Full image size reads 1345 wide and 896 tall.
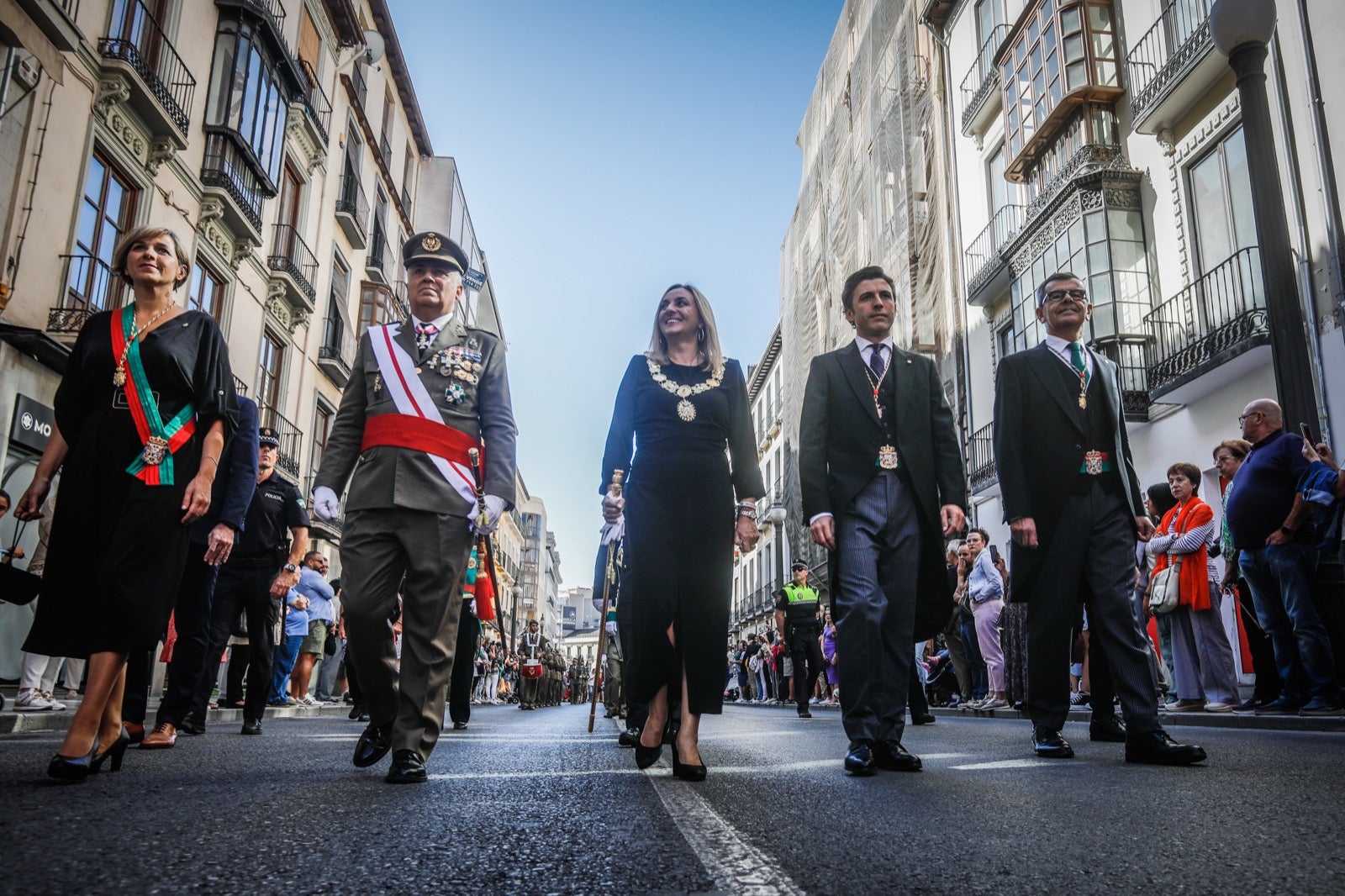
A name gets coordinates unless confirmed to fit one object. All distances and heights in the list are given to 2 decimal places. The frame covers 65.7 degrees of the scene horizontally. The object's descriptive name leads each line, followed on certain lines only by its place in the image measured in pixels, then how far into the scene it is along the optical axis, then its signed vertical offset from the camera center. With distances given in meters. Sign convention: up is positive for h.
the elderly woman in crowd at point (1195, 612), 8.02 +0.69
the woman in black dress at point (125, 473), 3.12 +0.67
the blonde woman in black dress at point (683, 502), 3.94 +0.75
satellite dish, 25.70 +15.88
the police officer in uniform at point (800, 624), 11.80 +0.81
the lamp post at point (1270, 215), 6.56 +3.09
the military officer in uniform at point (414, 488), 3.58 +0.71
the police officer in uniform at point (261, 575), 6.39 +0.70
